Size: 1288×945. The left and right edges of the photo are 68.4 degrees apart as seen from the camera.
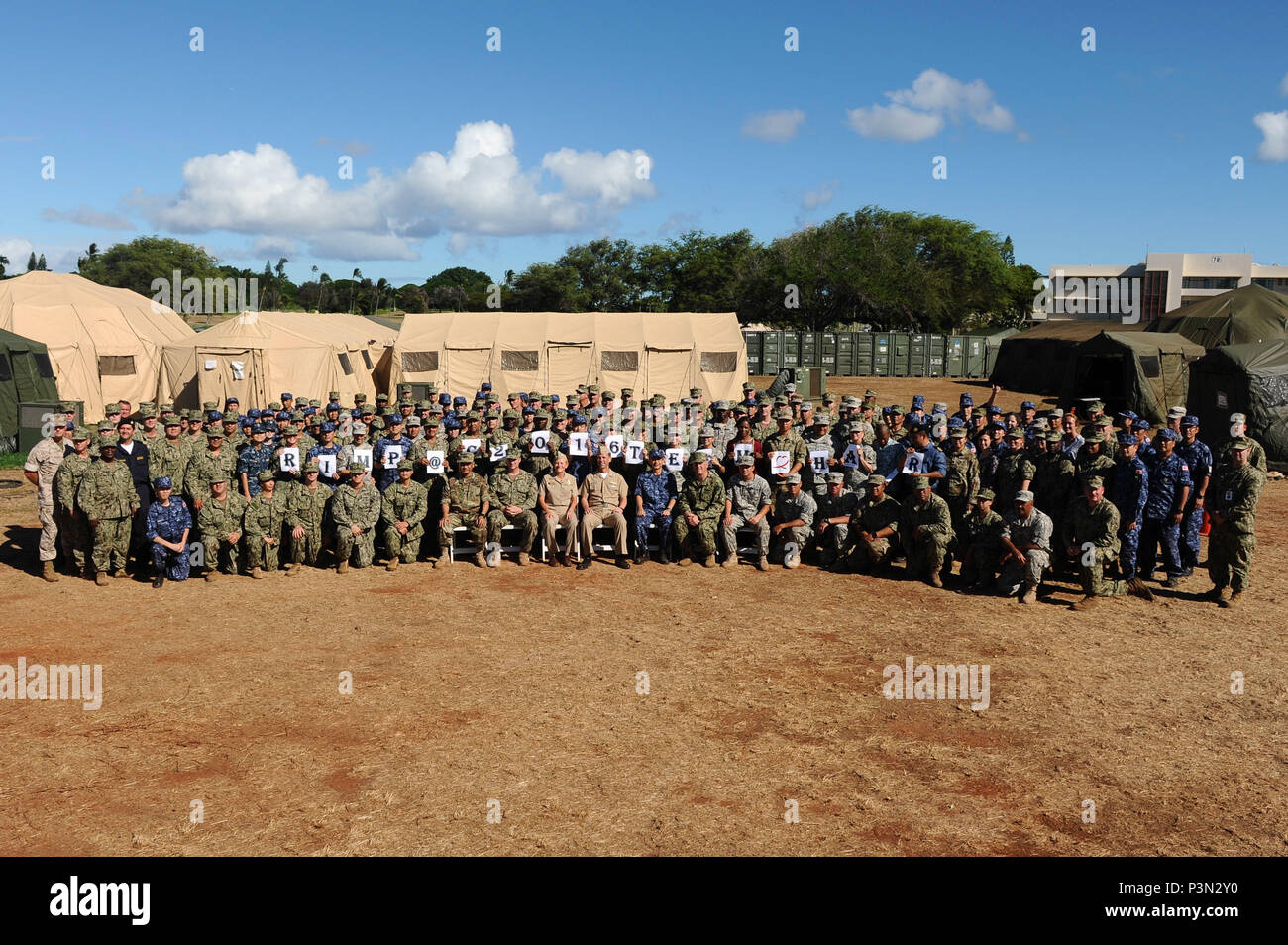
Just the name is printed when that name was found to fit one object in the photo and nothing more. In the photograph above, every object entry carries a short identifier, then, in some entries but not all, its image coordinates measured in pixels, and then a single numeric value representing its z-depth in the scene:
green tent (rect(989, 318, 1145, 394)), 35.94
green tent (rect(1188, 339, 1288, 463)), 19.62
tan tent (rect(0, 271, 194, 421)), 25.94
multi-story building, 81.56
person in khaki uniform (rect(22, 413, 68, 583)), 11.80
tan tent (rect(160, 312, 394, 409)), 26.72
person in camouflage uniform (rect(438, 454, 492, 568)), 12.52
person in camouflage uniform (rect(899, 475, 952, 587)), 11.52
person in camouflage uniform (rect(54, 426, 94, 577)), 11.54
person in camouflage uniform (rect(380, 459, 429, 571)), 12.39
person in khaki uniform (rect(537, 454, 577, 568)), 12.66
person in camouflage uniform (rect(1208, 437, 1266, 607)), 10.44
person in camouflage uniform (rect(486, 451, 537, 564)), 12.62
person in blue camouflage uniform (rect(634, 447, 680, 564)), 12.70
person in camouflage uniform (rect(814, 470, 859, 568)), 12.34
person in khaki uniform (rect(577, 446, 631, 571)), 12.62
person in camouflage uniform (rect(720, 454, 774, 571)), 12.52
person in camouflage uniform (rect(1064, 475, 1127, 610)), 10.74
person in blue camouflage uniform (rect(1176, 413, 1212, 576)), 11.46
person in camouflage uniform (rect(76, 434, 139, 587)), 11.53
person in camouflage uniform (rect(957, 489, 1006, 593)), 11.16
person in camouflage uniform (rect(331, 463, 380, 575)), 12.09
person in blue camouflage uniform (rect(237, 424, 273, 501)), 13.10
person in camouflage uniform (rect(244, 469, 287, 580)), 11.86
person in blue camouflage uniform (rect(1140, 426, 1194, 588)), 11.30
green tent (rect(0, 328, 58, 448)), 22.31
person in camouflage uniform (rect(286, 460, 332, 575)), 12.11
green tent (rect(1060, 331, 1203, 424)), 27.94
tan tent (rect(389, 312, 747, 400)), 29.72
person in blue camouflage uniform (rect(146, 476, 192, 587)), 11.55
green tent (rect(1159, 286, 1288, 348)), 30.09
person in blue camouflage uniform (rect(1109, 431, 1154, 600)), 11.02
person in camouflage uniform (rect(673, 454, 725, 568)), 12.47
